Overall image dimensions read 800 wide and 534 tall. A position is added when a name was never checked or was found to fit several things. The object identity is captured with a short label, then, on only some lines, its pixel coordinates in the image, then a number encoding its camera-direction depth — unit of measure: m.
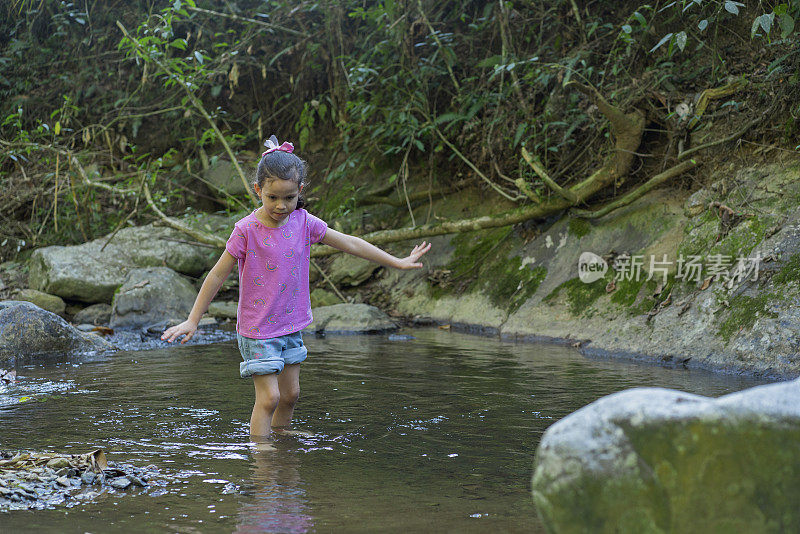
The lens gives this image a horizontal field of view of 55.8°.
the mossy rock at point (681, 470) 1.68
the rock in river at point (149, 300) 8.98
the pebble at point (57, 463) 2.75
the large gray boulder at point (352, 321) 8.13
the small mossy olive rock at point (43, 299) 9.51
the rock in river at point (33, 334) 6.43
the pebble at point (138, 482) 2.73
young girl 3.65
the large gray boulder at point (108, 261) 9.82
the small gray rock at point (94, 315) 9.50
